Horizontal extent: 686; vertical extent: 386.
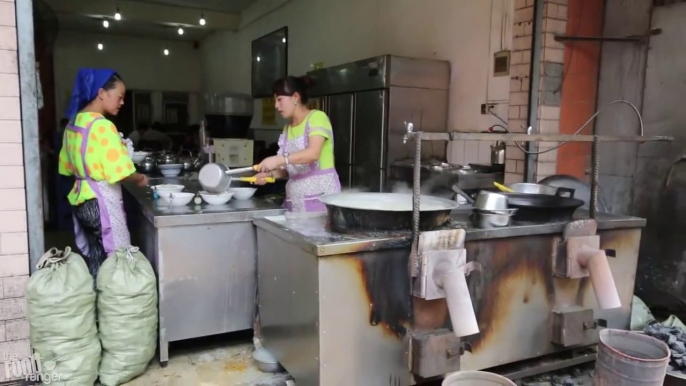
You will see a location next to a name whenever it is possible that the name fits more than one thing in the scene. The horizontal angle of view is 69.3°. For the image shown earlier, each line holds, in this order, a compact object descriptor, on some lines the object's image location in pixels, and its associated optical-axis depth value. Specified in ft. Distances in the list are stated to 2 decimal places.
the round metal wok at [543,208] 7.61
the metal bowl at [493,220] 7.29
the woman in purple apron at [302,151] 9.71
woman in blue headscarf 8.75
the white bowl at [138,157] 14.99
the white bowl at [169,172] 13.93
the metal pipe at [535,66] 11.40
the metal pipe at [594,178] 7.85
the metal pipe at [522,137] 6.46
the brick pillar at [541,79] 11.46
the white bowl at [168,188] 9.64
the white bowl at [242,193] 9.84
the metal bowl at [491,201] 7.39
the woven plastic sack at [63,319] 7.29
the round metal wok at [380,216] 6.77
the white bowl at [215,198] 9.15
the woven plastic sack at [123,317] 7.79
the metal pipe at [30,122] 7.94
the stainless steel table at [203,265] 8.36
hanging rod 11.03
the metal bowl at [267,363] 8.19
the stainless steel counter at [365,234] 6.27
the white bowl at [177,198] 9.01
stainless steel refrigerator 13.74
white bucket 6.11
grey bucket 6.29
